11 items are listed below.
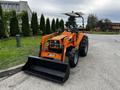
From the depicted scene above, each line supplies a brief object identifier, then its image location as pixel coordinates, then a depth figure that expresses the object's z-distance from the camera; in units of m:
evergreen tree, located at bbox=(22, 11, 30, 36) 8.95
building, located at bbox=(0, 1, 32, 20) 20.71
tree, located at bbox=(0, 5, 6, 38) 7.10
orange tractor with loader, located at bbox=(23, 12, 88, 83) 2.33
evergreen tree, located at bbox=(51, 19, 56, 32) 12.28
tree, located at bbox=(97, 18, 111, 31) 27.58
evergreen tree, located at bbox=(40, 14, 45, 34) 10.88
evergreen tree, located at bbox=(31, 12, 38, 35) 10.11
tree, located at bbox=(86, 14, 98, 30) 26.84
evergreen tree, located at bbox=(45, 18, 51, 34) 11.19
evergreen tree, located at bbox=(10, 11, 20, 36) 8.32
